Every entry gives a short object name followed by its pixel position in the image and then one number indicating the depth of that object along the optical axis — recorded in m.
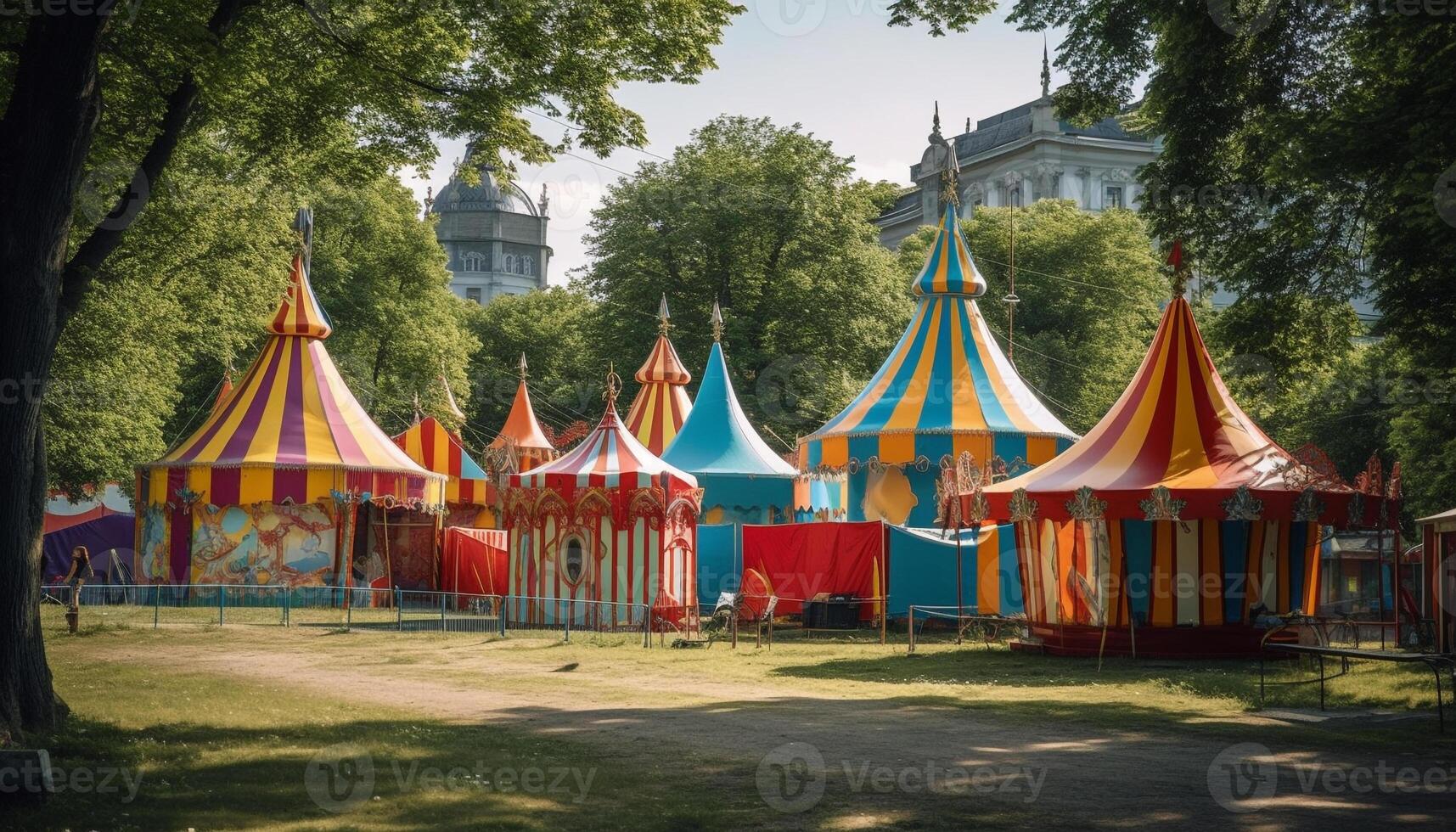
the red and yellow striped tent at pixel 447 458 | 33.59
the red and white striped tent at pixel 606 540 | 22.47
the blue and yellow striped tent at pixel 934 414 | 26.48
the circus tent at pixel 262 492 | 26.61
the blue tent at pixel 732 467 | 28.66
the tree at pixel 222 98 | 10.01
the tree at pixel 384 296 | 42.06
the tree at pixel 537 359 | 49.47
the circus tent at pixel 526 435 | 36.06
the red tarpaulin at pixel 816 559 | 24.55
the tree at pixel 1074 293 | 48.72
